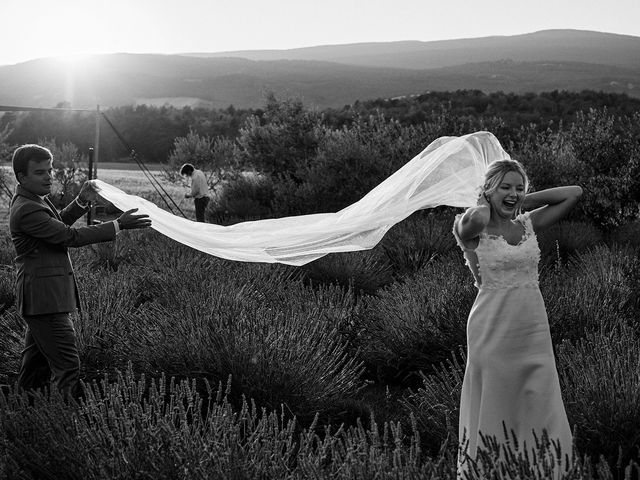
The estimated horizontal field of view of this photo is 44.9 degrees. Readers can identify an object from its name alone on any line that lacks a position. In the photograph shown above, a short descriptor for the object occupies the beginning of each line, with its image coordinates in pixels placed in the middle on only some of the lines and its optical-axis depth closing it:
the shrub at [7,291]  7.80
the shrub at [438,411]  4.33
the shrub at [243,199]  18.53
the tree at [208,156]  29.27
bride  3.63
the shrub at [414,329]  6.05
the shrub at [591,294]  6.03
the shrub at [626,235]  11.83
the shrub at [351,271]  8.95
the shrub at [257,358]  4.81
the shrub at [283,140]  23.50
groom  4.53
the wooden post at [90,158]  9.02
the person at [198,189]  17.30
